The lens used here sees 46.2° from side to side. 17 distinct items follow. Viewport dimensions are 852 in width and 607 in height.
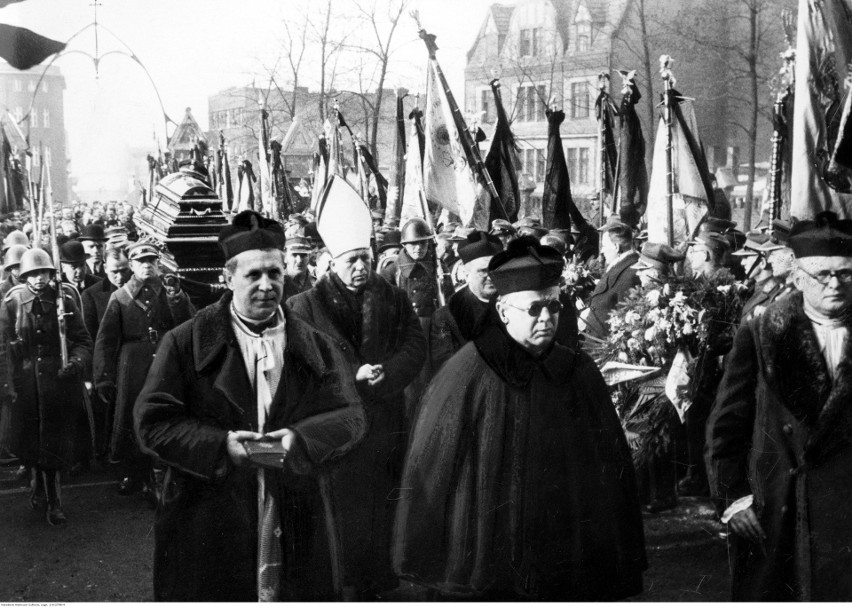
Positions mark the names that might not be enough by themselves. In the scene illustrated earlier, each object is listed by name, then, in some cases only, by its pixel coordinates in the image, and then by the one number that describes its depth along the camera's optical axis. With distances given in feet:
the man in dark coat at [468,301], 18.03
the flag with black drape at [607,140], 21.69
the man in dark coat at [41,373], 20.15
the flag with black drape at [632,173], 22.97
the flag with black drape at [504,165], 21.67
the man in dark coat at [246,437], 14.11
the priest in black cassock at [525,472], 14.47
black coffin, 18.28
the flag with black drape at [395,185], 25.16
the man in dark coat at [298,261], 21.17
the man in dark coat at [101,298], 21.11
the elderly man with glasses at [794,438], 14.67
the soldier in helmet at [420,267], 22.03
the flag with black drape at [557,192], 21.59
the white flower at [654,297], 19.19
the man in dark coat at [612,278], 19.89
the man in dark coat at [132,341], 18.83
